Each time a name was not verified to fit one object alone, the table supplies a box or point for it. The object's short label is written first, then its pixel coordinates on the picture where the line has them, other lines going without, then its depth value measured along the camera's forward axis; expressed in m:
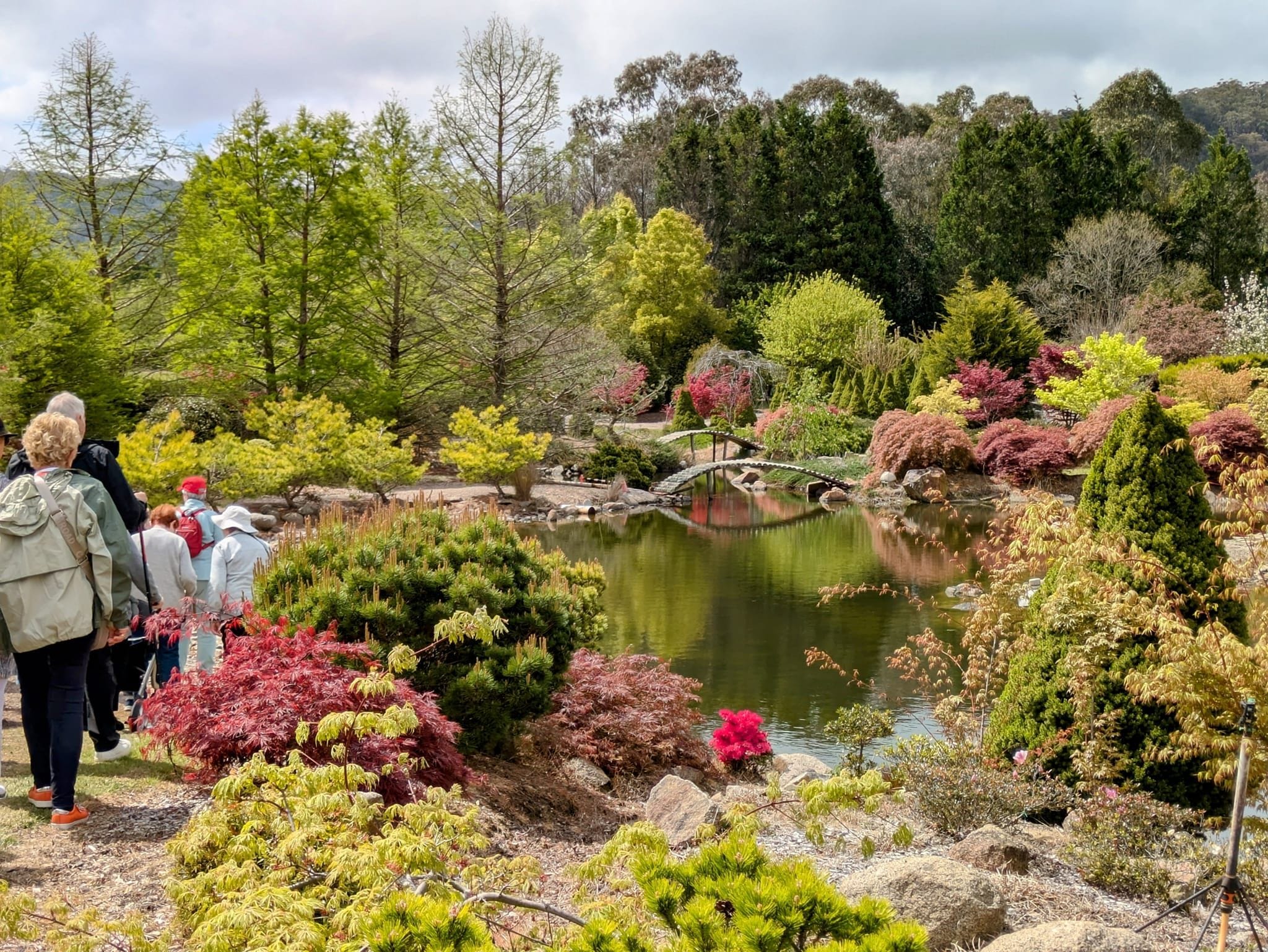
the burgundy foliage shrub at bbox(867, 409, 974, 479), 20.92
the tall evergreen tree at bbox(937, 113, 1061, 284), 34.22
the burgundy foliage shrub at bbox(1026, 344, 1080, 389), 26.19
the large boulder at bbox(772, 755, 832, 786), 6.23
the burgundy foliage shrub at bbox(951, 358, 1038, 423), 25.72
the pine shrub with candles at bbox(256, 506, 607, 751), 5.20
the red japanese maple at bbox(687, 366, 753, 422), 27.81
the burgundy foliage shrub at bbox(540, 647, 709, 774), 6.00
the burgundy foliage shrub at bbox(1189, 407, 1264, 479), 18.62
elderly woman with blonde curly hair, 3.77
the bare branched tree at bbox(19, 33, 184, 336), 16.70
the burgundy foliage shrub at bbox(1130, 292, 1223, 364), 26.97
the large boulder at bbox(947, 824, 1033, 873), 4.16
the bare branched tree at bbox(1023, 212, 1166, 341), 30.70
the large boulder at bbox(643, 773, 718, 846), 4.49
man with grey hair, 4.25
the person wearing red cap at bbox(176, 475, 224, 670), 5.96
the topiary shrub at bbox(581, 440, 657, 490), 21.06
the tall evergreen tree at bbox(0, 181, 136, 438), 14.04
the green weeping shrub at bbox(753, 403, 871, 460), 24.12
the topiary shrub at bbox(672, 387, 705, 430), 26.42
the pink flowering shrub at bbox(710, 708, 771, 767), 6.50
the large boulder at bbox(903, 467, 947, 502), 20.41
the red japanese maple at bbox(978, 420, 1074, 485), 20.36
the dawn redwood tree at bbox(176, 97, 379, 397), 18.50
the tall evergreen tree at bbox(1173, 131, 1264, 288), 33.88
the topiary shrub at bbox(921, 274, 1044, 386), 26.91
